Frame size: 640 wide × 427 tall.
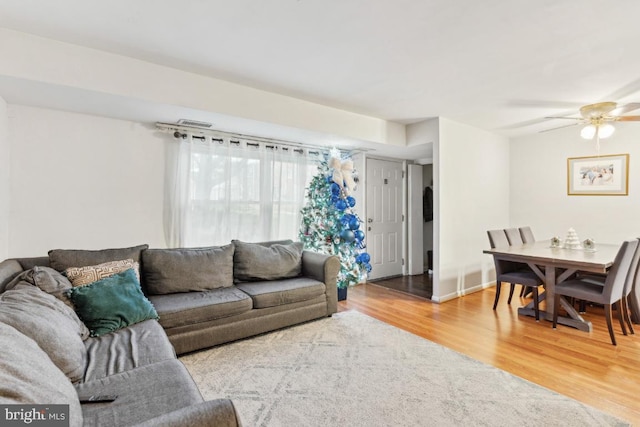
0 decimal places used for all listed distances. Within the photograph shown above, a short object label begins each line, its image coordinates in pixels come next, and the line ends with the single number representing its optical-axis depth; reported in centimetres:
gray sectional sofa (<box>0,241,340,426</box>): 115
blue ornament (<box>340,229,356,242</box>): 407
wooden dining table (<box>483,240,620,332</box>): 301
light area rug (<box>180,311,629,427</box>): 186
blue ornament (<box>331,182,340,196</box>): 412
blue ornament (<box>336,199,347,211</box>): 407
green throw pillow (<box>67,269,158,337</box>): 208
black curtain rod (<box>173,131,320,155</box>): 345
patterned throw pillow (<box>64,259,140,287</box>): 235
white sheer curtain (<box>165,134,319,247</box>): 348
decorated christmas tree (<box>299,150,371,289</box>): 411
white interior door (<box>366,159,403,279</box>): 522
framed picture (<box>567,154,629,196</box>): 426
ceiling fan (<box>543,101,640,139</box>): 330
